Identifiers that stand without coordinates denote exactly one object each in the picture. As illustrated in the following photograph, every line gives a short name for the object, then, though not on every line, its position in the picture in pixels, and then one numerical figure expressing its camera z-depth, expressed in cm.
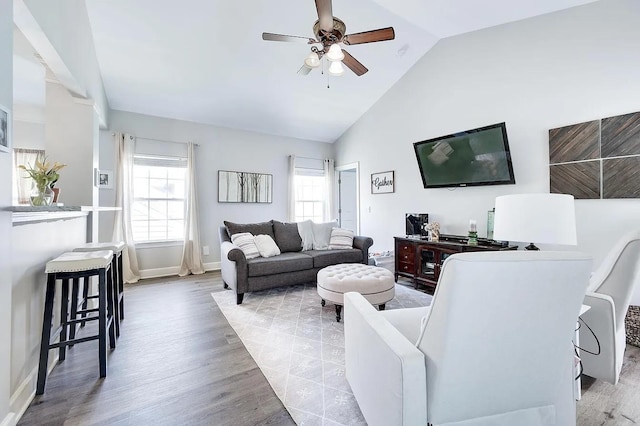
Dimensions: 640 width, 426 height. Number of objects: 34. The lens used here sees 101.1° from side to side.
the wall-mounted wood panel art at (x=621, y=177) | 225
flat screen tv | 304
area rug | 152
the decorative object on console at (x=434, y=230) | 361
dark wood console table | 316
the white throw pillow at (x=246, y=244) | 339
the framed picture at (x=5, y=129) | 128
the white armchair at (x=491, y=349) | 89
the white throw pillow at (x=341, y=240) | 406
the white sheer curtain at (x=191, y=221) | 449
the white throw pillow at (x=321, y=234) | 411
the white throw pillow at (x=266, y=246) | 351
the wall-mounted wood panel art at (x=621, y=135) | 225
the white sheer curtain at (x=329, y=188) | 602
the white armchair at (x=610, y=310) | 160
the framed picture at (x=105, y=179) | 391
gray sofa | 310
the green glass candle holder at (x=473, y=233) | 320
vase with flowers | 186
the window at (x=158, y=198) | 427
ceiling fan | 196
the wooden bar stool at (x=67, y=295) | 164
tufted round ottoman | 250
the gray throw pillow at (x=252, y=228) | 370
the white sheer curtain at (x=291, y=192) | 552
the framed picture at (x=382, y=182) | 462
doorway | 627
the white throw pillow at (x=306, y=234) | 409
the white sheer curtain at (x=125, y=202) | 398
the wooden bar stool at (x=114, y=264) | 226
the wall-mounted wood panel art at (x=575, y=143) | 246
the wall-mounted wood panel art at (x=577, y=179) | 247
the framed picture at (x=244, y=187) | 487
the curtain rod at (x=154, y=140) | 422
